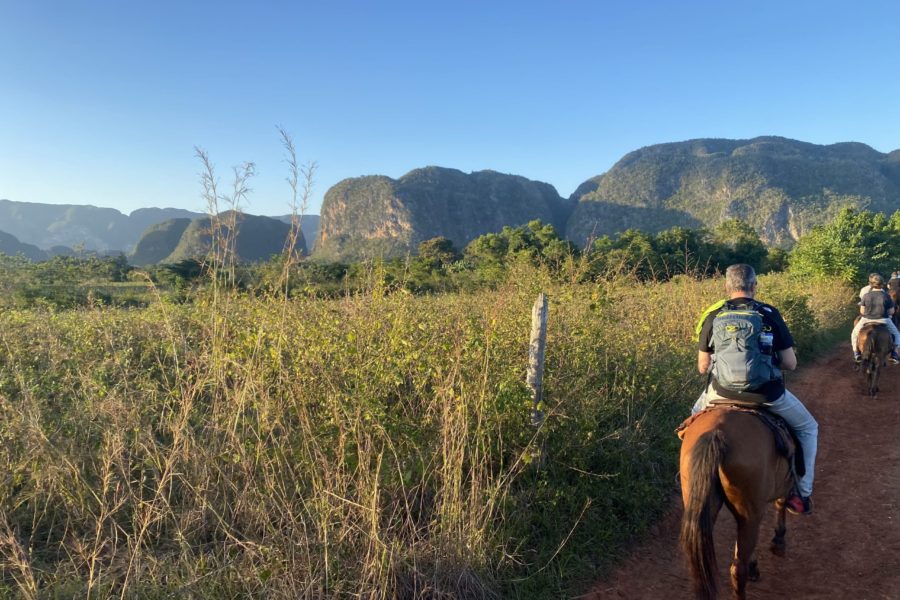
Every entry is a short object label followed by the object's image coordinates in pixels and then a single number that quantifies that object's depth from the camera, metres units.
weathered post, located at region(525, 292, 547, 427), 3.76
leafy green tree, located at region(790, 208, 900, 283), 16.70
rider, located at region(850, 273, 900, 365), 7.55
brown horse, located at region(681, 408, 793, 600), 2.54
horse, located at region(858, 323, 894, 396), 7.49
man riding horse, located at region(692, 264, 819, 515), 3.00
